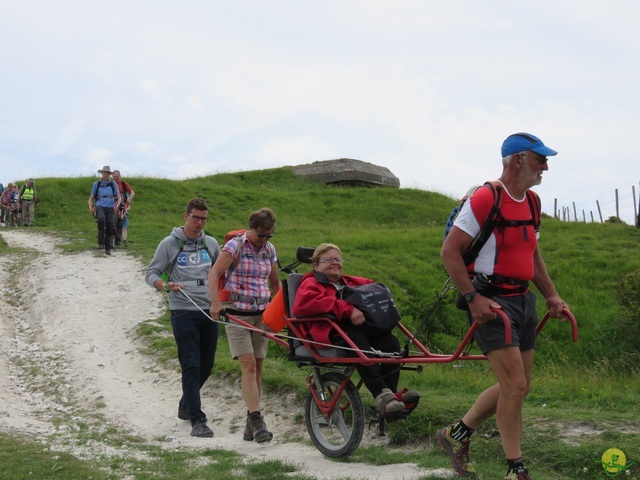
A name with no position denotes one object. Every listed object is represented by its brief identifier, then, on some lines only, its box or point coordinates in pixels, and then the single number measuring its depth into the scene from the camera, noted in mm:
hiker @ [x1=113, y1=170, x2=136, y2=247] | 20344
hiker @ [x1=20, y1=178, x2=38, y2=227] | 27000
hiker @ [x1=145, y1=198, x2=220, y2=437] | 8055
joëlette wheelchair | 6277
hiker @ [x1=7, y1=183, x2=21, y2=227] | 27734
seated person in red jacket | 6270
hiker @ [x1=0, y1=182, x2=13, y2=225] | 28594
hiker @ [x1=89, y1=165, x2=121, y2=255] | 18688
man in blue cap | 4918
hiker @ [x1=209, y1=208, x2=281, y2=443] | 7488
